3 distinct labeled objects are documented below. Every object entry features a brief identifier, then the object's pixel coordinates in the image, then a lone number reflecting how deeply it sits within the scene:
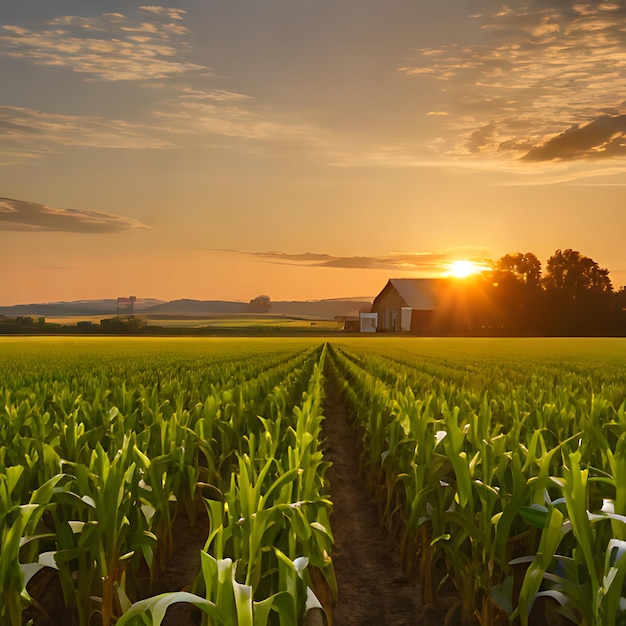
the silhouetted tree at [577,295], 82.69
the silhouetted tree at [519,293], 83.62
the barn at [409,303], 89.38
